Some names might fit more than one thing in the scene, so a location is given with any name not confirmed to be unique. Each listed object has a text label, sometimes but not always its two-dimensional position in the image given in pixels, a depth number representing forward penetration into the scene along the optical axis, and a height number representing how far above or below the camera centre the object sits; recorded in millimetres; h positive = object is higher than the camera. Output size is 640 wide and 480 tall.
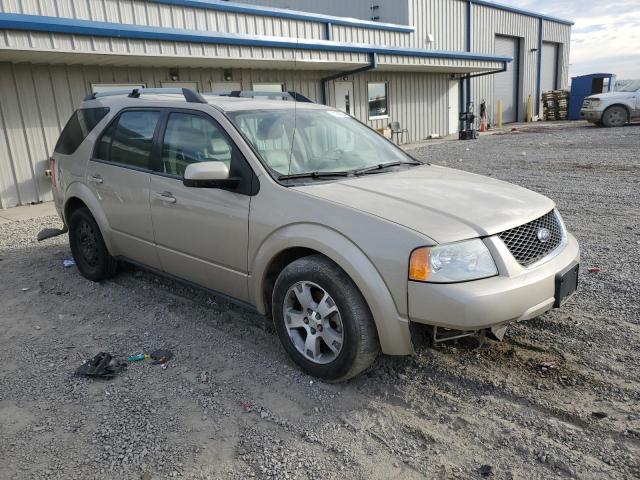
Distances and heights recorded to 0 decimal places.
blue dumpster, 27766 +307
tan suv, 2859 -709
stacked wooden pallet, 29484 -479
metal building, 9758 +1297
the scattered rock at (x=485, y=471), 2465 -1708
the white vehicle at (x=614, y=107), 20984 -615
